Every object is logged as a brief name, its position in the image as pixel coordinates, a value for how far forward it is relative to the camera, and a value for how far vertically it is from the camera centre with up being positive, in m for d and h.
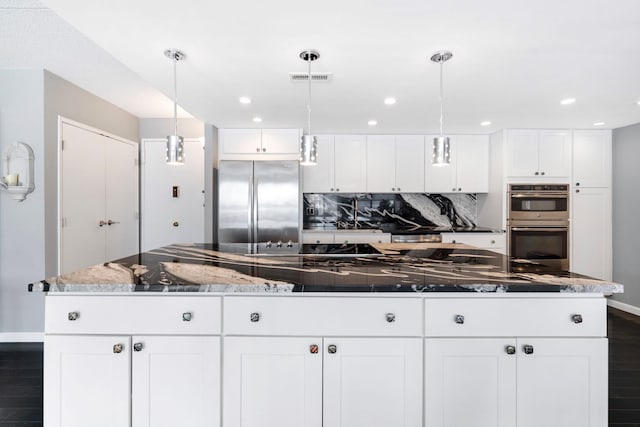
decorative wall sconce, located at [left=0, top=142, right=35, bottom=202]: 2.99 +0.42
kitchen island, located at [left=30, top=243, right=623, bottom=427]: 1.41 -0.62
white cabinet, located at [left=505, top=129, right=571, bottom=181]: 4.16 +0.74
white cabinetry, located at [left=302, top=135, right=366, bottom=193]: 4.52 +0.61
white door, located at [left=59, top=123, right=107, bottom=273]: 3.35 +0.14
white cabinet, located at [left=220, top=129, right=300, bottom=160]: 4.20 +0.87
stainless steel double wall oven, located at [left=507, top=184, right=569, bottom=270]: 4.14 -0.09
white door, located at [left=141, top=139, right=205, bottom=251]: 4.75 +0.22
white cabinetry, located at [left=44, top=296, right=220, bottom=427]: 1.42 -0.65
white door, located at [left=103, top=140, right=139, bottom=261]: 4.11 +0.18
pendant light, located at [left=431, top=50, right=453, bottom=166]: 2.09 +0.41
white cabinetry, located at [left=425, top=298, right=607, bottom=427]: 1.40 -0.67
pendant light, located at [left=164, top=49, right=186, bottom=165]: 2.14 +0.44
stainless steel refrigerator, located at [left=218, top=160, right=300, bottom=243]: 4.01 +0.12
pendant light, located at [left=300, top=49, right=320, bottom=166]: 2.08 +0.42
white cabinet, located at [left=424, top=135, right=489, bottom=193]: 4.51 +0.60
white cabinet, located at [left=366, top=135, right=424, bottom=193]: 4.54 +0.68
